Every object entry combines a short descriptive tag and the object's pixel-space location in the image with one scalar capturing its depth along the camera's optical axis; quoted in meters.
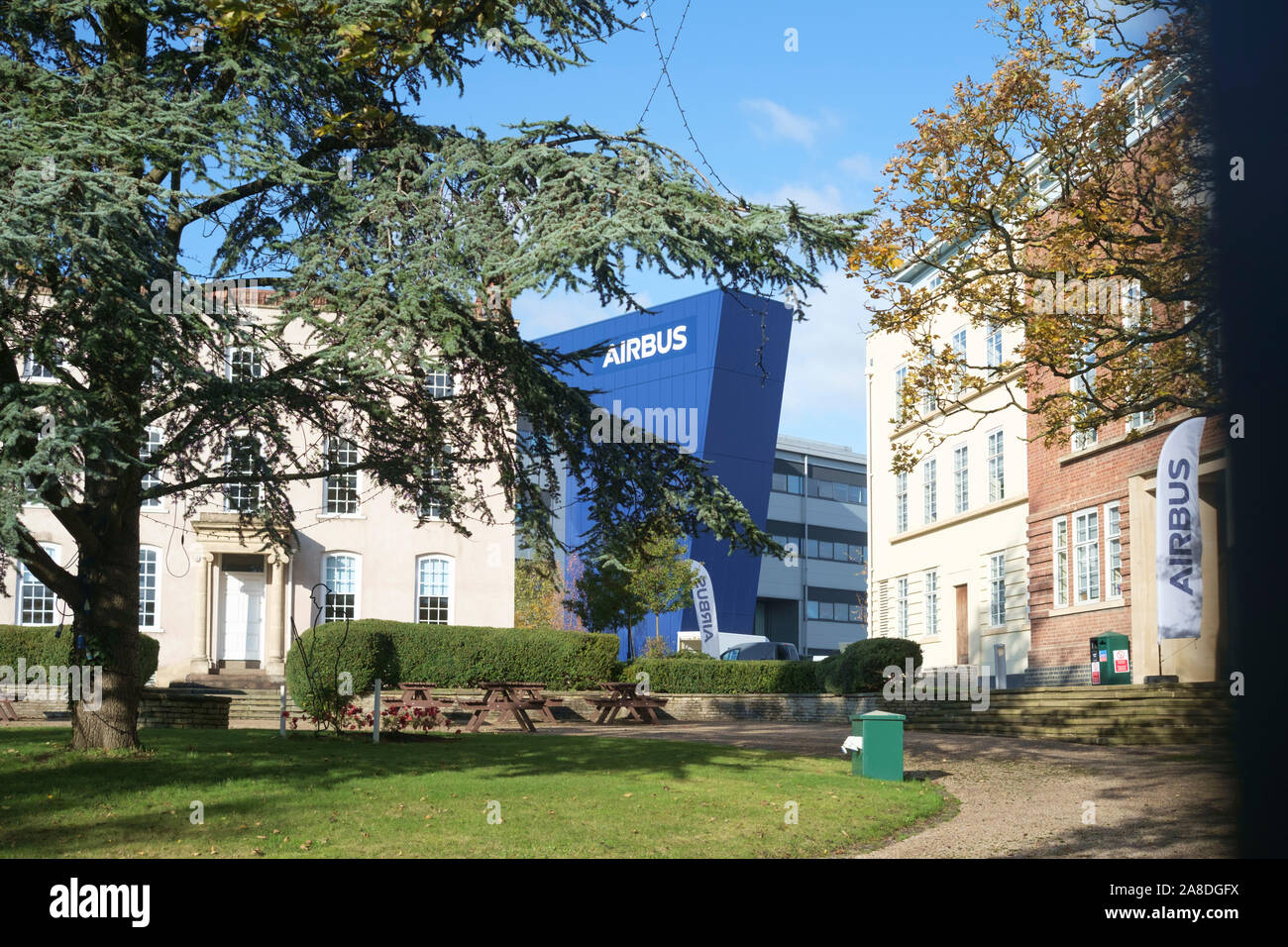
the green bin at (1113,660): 23.59
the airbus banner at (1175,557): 17.89
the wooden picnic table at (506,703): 20.94
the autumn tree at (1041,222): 14.38
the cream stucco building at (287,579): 30.19
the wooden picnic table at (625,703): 24.28
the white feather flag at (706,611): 41.25
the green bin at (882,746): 13.23
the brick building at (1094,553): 23.94
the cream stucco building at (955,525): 30.42
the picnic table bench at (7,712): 19.98
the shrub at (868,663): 25.75
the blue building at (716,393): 54.53
